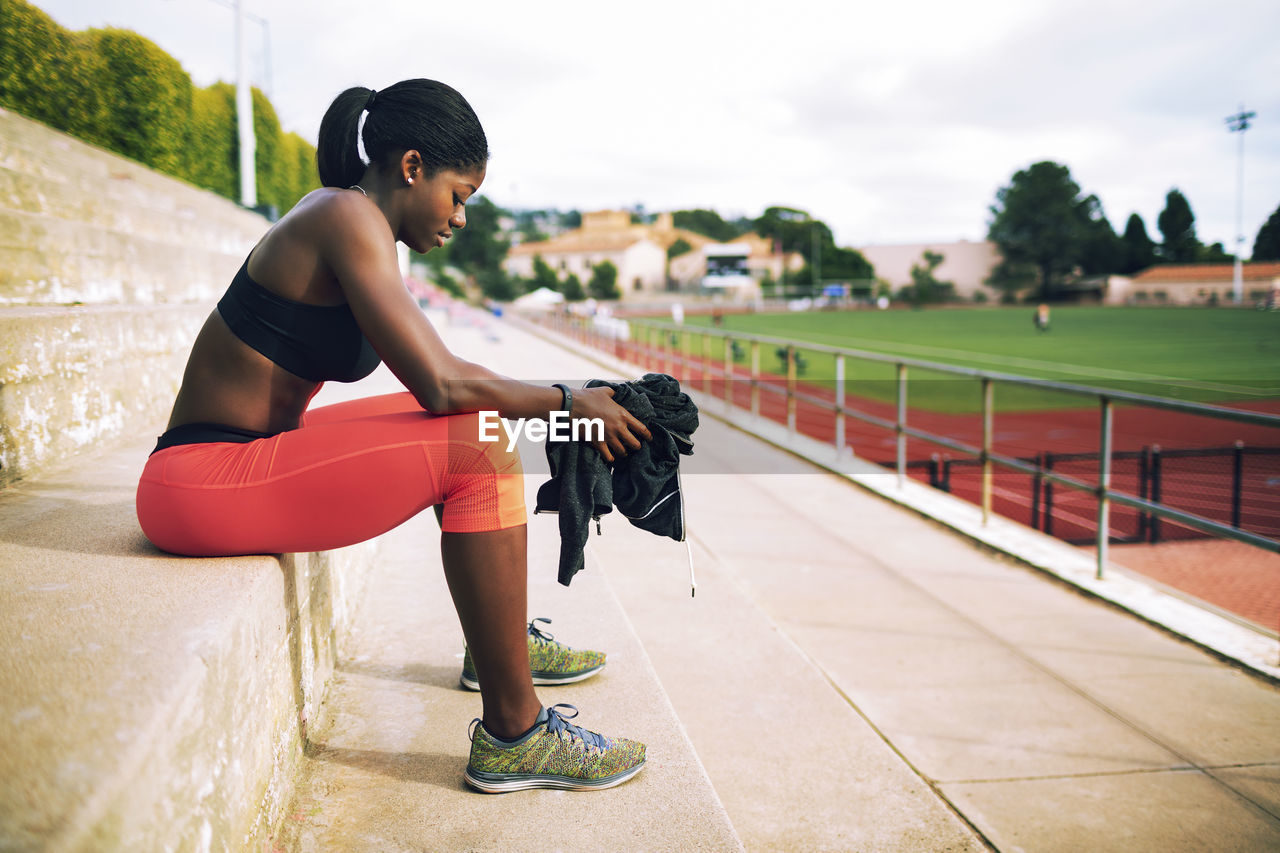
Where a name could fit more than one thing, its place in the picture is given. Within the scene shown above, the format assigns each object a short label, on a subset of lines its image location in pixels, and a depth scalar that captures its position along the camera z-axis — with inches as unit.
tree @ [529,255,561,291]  2854.8
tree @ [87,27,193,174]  308.2
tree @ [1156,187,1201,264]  3228.3
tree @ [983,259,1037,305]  2736.2
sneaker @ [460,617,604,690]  83.6
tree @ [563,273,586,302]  2726.4
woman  58.2
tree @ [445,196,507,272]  2674.7
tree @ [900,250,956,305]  2684.5
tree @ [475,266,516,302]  2581.2
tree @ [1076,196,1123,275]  2726.4
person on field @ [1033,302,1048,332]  1455.7
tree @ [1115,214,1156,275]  2800.2
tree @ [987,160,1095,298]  2736.2
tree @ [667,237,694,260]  3341.5
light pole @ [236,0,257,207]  457.1
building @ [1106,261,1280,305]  2251.5
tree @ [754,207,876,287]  2947.8
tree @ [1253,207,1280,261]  2635.3
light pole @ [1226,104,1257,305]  2208.4
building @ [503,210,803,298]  3031.5
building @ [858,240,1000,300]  2903.5
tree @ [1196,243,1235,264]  2835.6
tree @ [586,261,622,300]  2780.5
